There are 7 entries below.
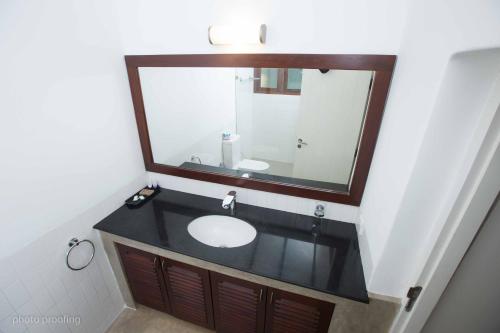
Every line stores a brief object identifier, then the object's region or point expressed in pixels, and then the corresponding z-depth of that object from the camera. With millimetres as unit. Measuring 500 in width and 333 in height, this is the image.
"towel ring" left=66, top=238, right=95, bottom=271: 1236
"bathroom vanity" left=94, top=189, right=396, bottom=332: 1080
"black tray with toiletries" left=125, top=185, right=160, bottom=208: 1588
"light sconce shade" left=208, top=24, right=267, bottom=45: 1112
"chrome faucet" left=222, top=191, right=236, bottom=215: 1451
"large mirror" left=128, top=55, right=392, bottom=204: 1388
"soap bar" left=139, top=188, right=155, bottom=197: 1692
